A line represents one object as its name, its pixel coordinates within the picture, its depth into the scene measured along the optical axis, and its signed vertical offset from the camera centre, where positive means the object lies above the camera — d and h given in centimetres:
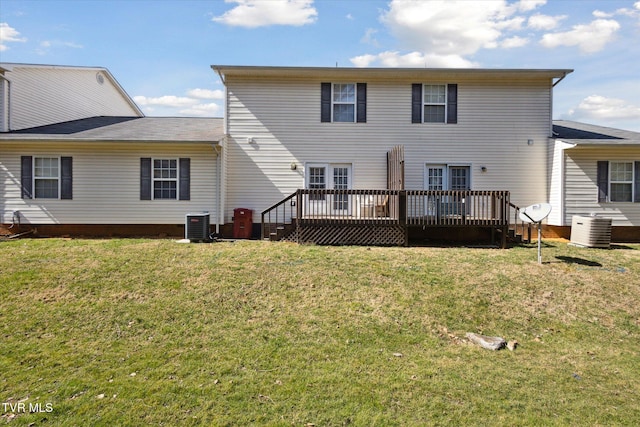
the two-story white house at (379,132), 1266 +255
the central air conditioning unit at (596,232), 1073 -66
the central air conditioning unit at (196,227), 1084 -62
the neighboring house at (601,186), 1197 +76
